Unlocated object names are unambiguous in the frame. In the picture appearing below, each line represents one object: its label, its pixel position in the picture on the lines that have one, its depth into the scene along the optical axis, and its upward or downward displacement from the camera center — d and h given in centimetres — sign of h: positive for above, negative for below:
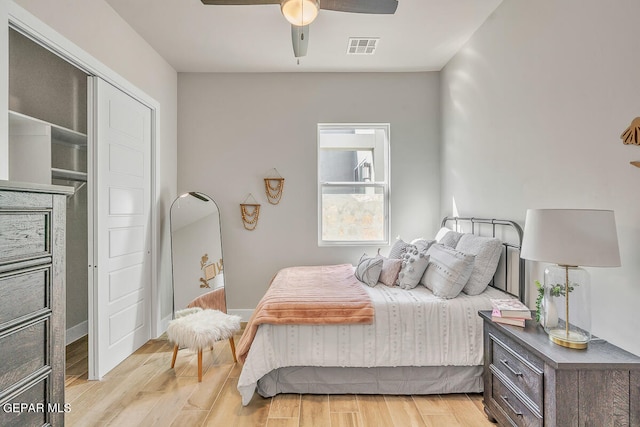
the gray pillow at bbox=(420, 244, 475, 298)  243 -45
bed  233 -93
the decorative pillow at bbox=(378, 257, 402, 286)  287 -50
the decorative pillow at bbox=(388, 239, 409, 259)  319 -35
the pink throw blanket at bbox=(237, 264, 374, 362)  233 -66
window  406 +33
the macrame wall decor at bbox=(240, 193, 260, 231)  396 -1
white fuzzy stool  253 -89
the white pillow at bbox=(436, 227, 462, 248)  309 -25
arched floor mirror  356 -44
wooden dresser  103 -29
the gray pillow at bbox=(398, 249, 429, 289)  274 -47
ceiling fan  187 +122
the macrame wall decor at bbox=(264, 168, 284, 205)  396 +30
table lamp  149 -19
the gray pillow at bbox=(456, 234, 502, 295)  252 -40
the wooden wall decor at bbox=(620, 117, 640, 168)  153 +35
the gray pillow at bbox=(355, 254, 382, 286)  289 -51
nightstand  144 -75
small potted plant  172 -48
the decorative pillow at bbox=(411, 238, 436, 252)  313 -30
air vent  320 +161
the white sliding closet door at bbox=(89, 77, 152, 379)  262 -11
